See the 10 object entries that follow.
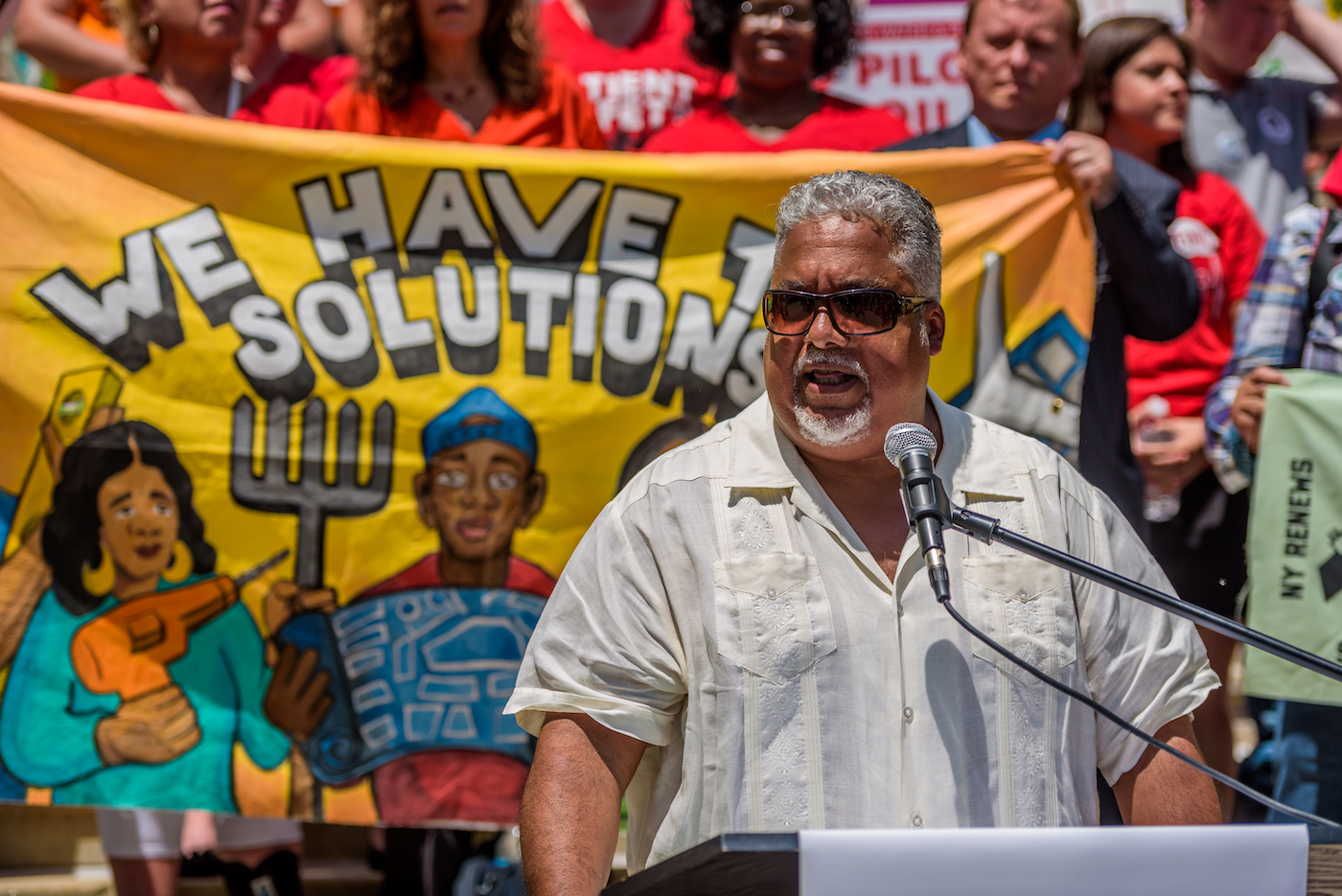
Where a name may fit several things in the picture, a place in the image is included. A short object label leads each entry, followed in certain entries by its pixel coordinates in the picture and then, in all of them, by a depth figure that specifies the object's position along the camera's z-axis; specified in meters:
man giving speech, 3.98
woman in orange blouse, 8.55
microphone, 3.43
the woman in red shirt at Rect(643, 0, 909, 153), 8.80
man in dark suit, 7.88
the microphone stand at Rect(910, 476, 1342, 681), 3.34
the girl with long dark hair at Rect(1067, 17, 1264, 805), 8.04
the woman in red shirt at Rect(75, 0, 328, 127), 8.56
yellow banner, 7.29
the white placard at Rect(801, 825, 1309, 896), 2.72
